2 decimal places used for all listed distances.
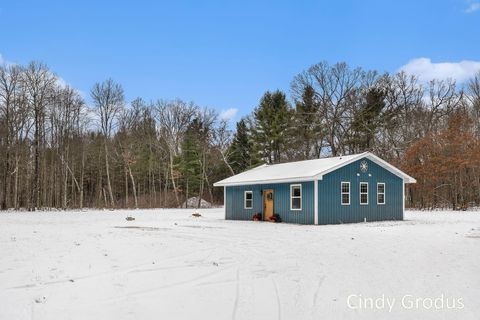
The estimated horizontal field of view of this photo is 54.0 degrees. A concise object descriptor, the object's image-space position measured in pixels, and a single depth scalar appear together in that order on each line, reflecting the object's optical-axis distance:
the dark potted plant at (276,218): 22.70
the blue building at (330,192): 21.08
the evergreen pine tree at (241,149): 51.84
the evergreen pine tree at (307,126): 45.31
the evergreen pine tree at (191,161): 48.97
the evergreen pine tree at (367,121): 42.81
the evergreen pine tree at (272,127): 48.00
